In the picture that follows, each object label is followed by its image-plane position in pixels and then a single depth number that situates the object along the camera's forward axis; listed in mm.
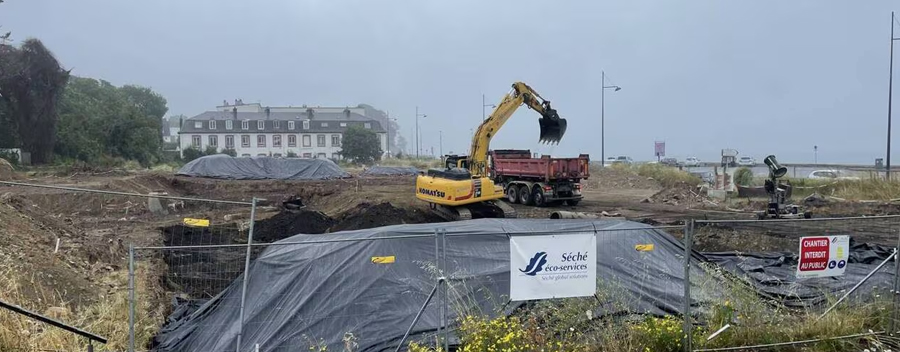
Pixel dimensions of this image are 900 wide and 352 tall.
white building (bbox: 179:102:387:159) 99375
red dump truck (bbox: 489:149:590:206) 23047
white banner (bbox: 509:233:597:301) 5598
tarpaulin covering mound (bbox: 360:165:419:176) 50094
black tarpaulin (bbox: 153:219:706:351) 6645
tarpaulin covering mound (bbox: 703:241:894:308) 7715
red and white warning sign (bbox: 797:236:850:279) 6320
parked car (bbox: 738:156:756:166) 68888
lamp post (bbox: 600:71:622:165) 49375
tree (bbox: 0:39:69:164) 43250
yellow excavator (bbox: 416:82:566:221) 17266
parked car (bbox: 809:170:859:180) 30741
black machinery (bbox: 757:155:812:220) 16062
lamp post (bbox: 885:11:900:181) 28359
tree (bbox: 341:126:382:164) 84375
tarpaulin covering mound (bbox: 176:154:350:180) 40906
